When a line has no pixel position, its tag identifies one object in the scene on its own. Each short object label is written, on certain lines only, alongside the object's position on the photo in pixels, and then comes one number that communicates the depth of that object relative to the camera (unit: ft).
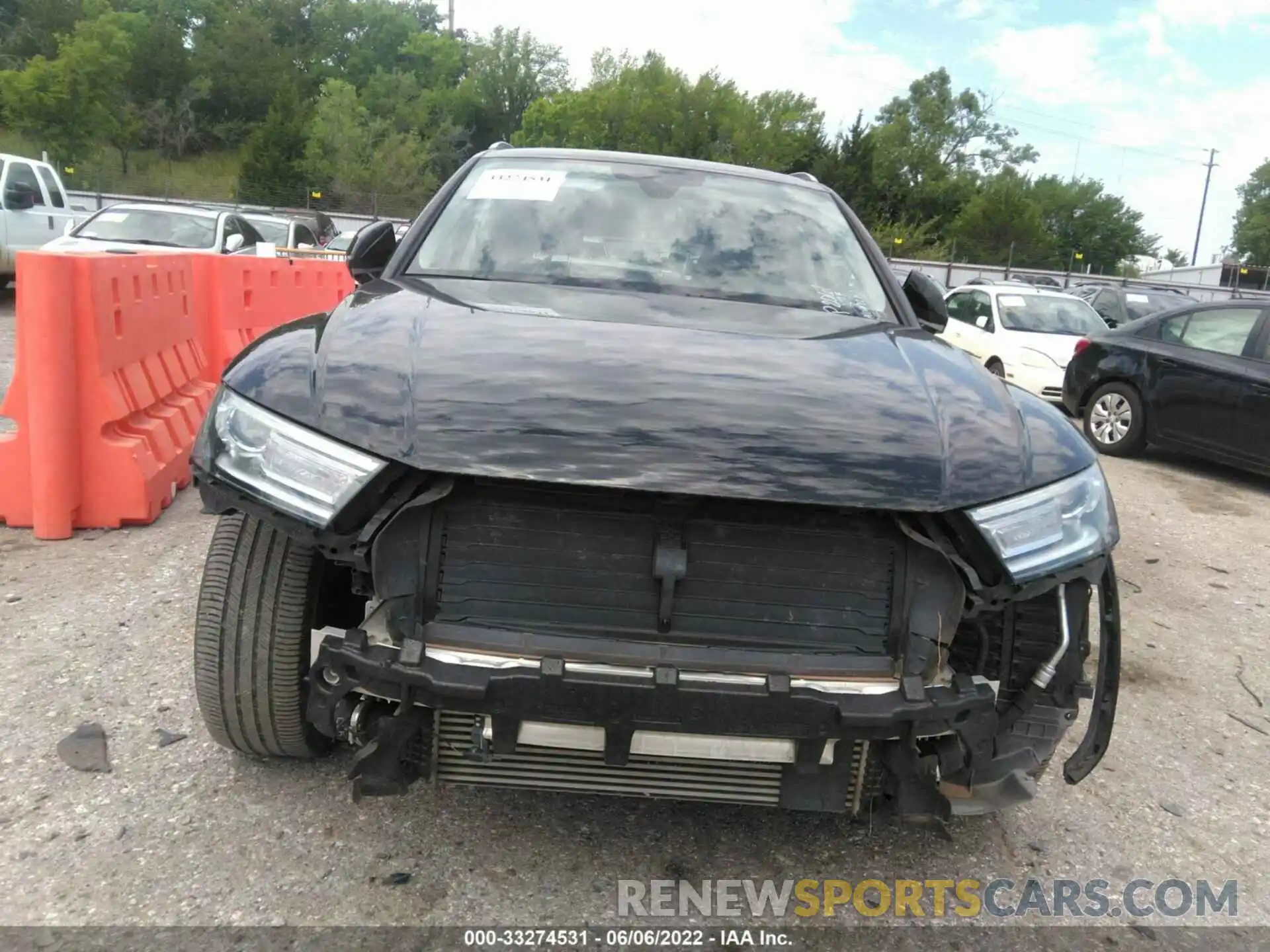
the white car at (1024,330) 37.17
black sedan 25.98
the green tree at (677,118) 225.97
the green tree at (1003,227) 182.70
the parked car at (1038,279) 108.78
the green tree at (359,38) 261.65
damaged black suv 6.14
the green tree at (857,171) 189.47
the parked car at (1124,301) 54.08
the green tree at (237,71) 226.79
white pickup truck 42.11
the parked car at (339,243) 59.11
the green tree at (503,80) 260.21
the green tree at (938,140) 233.35
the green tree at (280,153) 163.94
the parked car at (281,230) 47.09
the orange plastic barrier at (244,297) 22.33
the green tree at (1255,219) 261.24
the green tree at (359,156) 177.47
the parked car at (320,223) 67.67
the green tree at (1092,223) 237.45
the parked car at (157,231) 34.99
